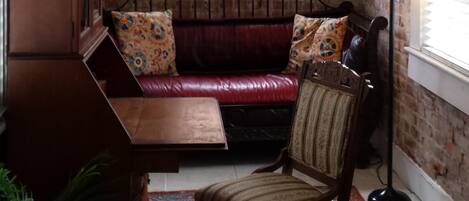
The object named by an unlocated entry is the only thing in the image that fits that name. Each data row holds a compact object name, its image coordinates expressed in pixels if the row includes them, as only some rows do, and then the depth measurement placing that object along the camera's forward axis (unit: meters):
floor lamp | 3.29
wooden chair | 2.38
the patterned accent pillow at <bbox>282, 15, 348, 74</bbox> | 4.34
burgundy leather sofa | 3.93
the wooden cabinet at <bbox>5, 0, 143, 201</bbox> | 1.95
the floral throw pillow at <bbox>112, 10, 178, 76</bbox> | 4.30
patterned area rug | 3.46
